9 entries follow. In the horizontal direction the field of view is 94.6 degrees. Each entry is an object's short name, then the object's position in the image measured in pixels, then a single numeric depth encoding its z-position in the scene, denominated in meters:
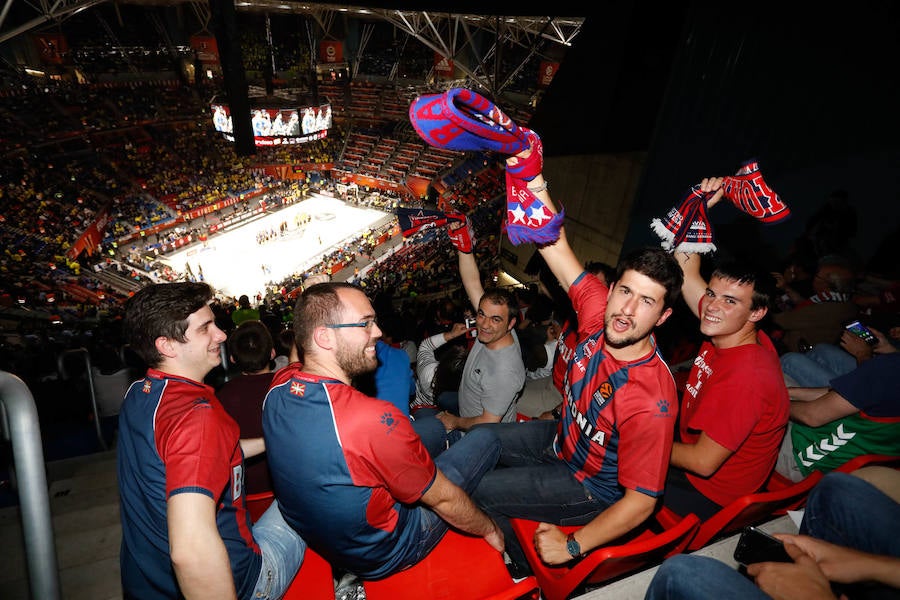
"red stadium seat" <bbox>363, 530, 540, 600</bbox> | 2.20
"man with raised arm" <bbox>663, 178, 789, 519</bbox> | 2.39
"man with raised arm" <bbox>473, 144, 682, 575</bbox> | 2.04
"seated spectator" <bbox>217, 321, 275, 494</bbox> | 3.03
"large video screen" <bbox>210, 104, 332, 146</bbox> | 22.09
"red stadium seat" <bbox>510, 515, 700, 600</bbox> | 1.86
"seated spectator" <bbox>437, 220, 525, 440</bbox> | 3.46
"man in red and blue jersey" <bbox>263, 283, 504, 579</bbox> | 1.91
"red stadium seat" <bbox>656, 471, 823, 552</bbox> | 2.16
